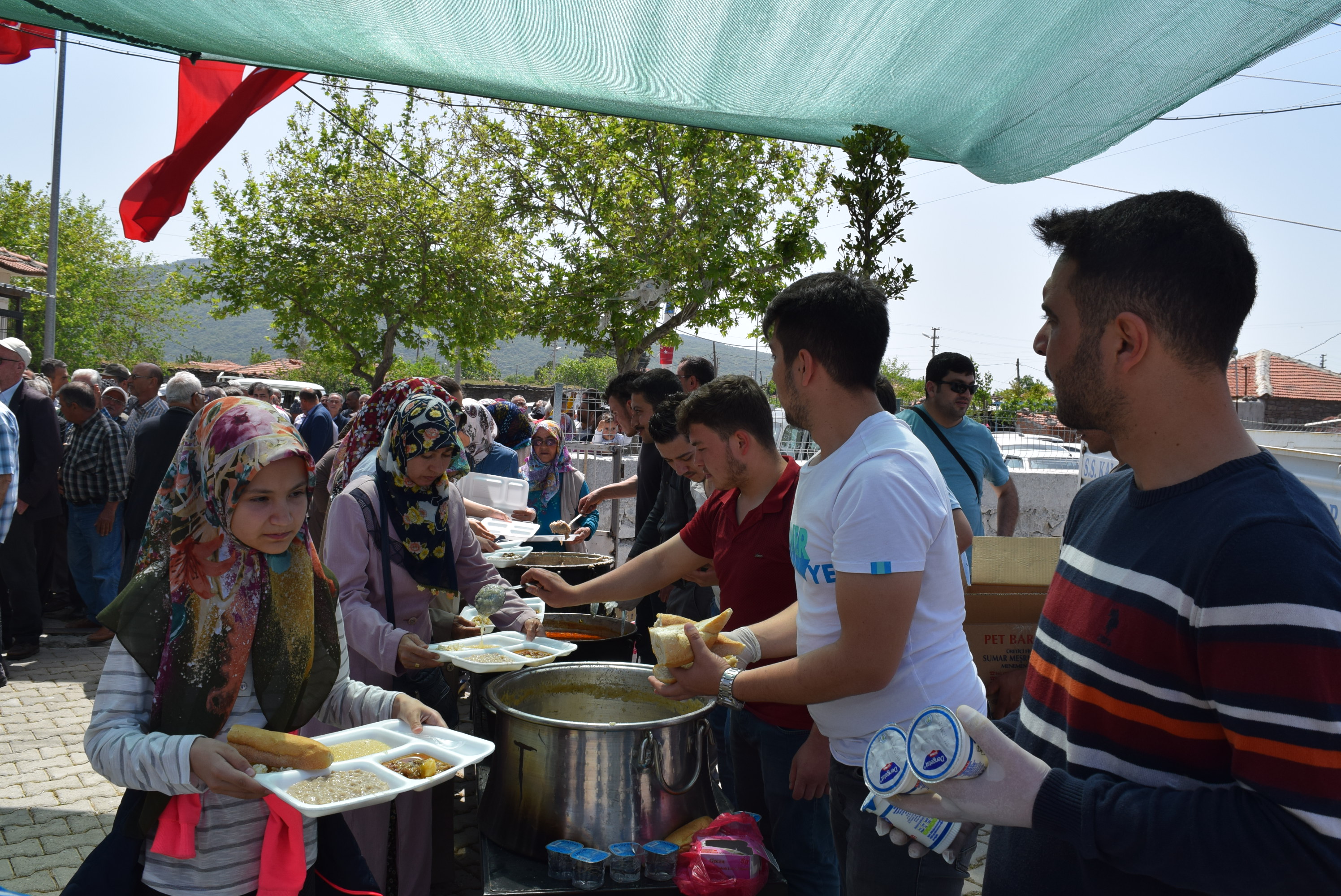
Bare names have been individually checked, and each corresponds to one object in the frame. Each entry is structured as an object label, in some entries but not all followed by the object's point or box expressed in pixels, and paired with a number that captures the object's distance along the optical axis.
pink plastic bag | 2.00
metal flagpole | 18.12
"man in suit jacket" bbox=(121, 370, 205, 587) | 6.70
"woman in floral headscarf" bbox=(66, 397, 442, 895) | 1.90
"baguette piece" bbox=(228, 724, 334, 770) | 1.89
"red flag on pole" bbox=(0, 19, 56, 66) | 4.21
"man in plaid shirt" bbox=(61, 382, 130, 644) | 7.18
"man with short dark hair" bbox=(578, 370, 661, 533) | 5.34
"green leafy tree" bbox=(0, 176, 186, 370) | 32.03
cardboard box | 4.79
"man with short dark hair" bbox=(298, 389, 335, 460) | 10.63
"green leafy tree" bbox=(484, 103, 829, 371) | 15.55
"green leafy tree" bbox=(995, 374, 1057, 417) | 33.66
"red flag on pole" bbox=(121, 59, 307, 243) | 4.11
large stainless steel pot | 2.14
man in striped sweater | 0.99
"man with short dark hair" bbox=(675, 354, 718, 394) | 5.61
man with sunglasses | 5.11
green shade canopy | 2.96
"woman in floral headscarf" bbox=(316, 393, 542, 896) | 3.07
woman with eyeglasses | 6.62
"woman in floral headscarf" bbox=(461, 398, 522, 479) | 6.50
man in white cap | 6.72
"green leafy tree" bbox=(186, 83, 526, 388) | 20.81
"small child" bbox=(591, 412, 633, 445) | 12.31
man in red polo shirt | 2.50
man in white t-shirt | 1.87
